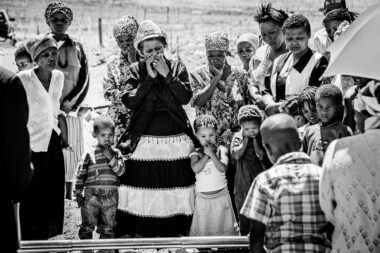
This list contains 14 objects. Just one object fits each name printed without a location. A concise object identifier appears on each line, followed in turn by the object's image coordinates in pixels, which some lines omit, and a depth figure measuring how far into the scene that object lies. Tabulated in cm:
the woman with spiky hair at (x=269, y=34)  615
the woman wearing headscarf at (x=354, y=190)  331
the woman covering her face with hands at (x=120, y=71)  614
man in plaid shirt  342
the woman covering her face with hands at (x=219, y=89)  582
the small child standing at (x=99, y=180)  545
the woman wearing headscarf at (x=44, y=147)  566
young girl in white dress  551
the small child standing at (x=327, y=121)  479
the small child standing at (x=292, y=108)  525
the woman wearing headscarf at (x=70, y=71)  660
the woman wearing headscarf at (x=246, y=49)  714
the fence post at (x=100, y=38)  2292
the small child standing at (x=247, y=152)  529
